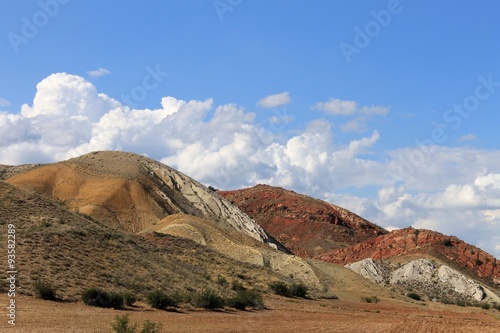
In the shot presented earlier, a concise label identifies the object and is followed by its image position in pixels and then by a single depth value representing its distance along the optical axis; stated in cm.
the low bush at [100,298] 2844
